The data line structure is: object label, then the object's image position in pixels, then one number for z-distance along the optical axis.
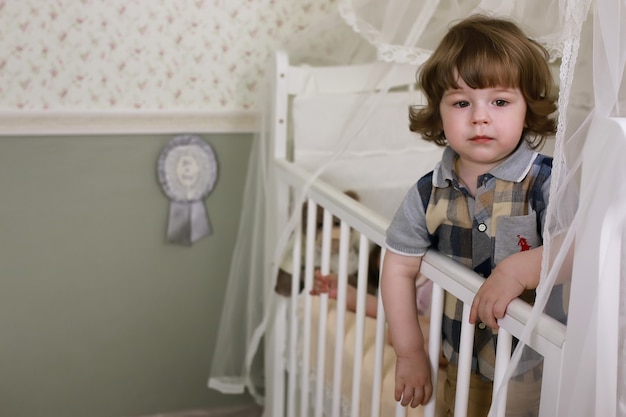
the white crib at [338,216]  1.39
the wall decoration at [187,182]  2.13
